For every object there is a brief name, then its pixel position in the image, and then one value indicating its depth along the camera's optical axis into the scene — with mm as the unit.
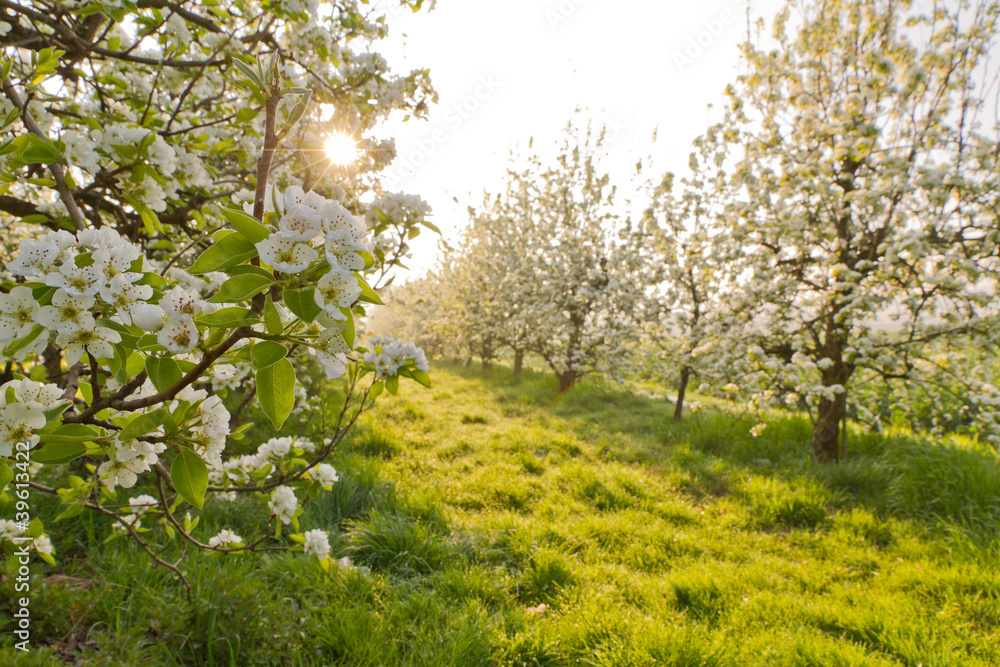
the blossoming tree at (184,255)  770
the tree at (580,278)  8445
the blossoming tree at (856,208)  4402
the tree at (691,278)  6125
